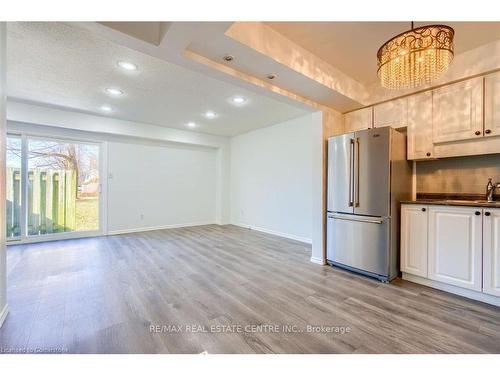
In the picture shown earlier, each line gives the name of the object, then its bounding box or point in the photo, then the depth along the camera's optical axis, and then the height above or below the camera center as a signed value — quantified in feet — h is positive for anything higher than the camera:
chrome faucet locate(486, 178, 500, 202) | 7.49 +0.04
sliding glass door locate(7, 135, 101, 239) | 13.38 -0.05
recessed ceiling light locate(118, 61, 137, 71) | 8.19 +4.61
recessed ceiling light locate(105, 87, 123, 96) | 10.54 +4.68
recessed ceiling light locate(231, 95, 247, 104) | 11.42 +4.71
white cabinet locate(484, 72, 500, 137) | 6.95 +2.72
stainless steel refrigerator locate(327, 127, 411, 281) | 8.30 -0.35
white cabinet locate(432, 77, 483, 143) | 7.31 +2.74
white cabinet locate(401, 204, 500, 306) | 6.54 -1.95
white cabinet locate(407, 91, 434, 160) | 8.38 +2.44
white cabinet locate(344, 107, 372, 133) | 10.14 +3.30
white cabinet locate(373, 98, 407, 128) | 9.03 +3.21
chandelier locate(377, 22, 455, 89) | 5.05 +3.21
